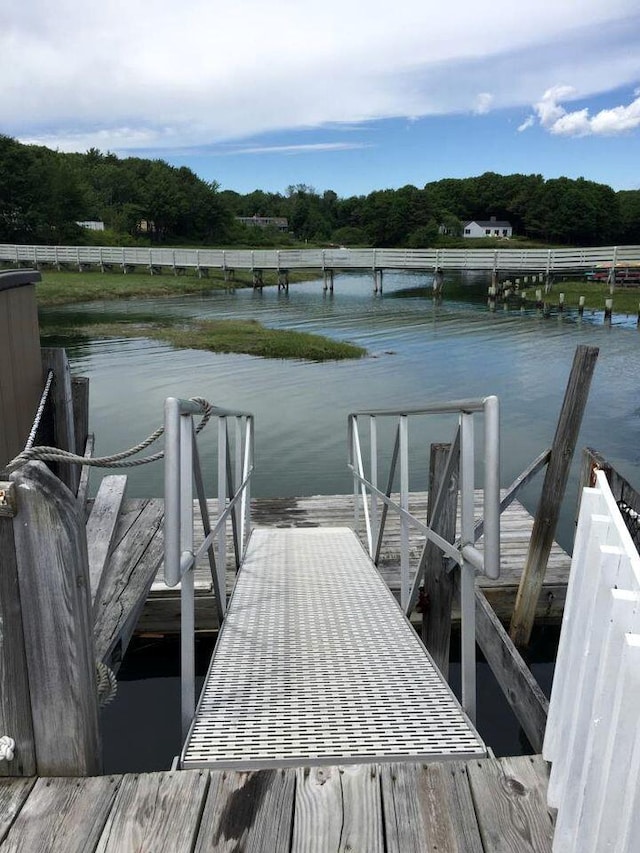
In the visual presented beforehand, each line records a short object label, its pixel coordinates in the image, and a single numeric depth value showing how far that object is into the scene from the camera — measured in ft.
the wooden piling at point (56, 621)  5.85
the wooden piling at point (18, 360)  13.55
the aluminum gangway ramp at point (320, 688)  7.33
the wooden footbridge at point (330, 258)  131.54
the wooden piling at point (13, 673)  5.93
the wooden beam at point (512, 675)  10.86
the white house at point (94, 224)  287.59
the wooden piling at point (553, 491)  16.76
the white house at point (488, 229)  387.96
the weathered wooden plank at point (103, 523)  12.21
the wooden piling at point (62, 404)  16.07
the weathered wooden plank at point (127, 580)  10.53
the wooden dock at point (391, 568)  17.72
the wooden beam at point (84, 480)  15.98
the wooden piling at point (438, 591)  13.69
